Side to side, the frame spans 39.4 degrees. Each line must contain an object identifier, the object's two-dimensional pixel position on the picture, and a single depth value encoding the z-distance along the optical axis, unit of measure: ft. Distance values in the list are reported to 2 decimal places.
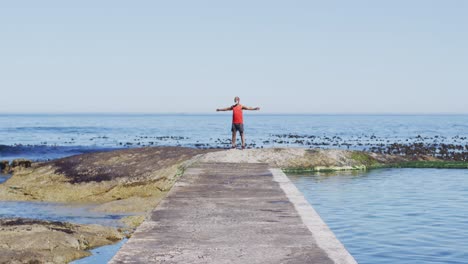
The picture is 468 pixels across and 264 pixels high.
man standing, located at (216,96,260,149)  79.10
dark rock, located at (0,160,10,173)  126.25
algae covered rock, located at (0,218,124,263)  39.55
